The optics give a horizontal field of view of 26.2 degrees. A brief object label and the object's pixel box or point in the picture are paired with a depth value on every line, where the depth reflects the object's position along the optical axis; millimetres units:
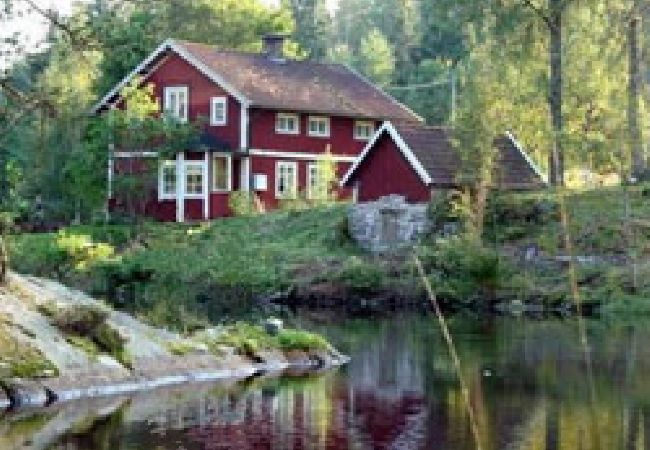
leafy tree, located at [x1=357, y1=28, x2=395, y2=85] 85250
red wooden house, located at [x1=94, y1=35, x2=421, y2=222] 50938
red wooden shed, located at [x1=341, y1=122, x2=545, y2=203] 44344
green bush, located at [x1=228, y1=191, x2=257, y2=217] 48000
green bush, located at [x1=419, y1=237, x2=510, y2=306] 36219
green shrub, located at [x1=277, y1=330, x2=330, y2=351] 23875
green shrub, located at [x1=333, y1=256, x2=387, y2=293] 37656
